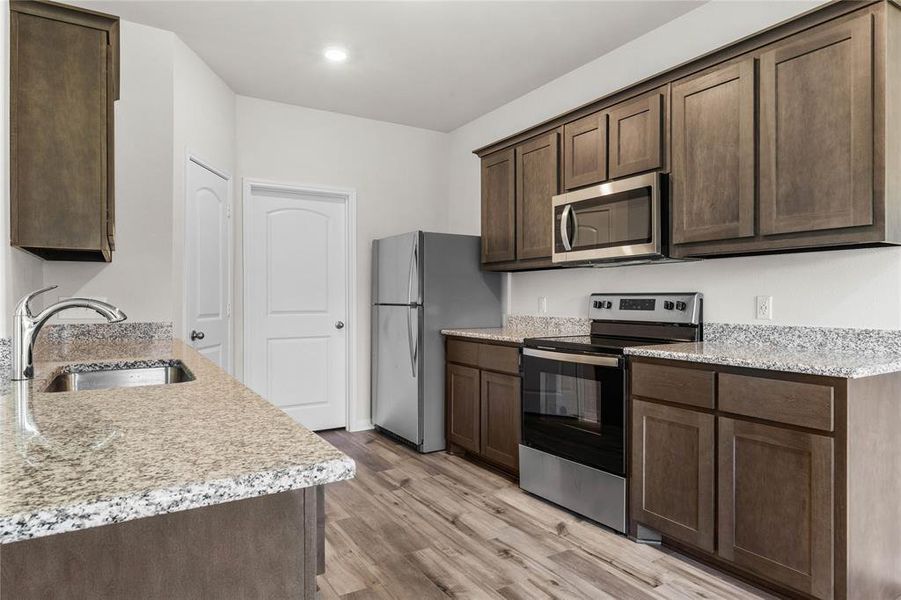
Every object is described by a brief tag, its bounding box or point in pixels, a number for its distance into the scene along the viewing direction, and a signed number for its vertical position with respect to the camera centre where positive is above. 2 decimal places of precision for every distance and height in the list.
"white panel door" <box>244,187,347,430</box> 4.22 -0.03
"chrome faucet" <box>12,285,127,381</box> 1.51 -0.06
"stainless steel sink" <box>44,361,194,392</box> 1.99 -0.30
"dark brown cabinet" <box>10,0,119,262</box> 1.88 +0.62
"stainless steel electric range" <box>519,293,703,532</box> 2.61 -0.54
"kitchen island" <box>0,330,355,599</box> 0.66 -0.25
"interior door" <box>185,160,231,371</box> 3.34 +0.24
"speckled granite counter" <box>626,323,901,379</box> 1.91 -0.23
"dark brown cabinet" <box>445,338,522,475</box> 3.38 -0.69
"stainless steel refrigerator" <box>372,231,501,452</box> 3.96 -0.11
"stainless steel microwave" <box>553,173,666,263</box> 2.65 +0.40
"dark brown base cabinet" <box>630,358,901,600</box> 1.84 -0.67
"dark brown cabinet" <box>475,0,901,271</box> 1.94 +0.68
